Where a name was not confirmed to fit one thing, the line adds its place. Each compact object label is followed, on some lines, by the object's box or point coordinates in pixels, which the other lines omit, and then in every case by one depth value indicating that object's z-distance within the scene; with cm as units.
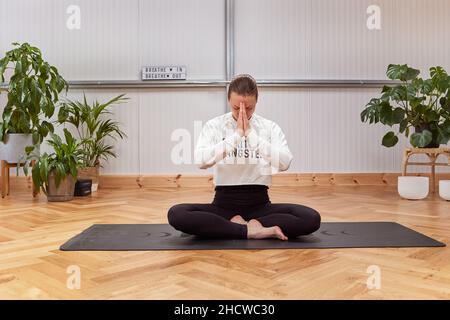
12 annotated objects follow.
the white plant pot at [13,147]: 324
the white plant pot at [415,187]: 307
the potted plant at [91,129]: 372
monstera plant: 318
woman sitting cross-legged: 171
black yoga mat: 163
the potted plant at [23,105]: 321
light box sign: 406
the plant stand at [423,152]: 322
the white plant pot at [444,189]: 299
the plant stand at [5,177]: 328
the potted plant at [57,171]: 301
